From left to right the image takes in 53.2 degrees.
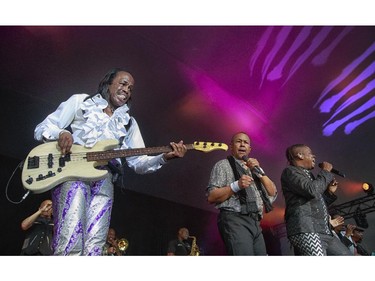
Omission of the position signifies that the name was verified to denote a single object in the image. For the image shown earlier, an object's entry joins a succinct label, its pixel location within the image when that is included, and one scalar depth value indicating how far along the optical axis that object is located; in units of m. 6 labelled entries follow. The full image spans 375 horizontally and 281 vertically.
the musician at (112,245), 5.42
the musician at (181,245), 5.72
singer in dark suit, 2.62
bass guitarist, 2.10
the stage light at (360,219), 7.02
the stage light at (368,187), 6.70
